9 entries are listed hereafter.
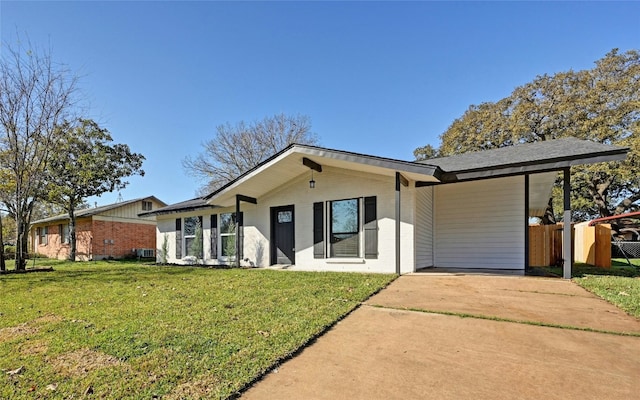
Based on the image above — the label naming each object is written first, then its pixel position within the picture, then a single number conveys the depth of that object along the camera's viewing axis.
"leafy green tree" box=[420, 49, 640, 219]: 16.73
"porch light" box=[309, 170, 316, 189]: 9.28
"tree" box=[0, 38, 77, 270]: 9.39
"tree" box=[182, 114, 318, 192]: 24.56
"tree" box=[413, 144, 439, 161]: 25.10
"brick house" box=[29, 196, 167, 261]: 19.64
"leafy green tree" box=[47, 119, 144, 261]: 16.47
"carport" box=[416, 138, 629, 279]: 6.09
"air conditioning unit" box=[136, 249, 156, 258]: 20.11
